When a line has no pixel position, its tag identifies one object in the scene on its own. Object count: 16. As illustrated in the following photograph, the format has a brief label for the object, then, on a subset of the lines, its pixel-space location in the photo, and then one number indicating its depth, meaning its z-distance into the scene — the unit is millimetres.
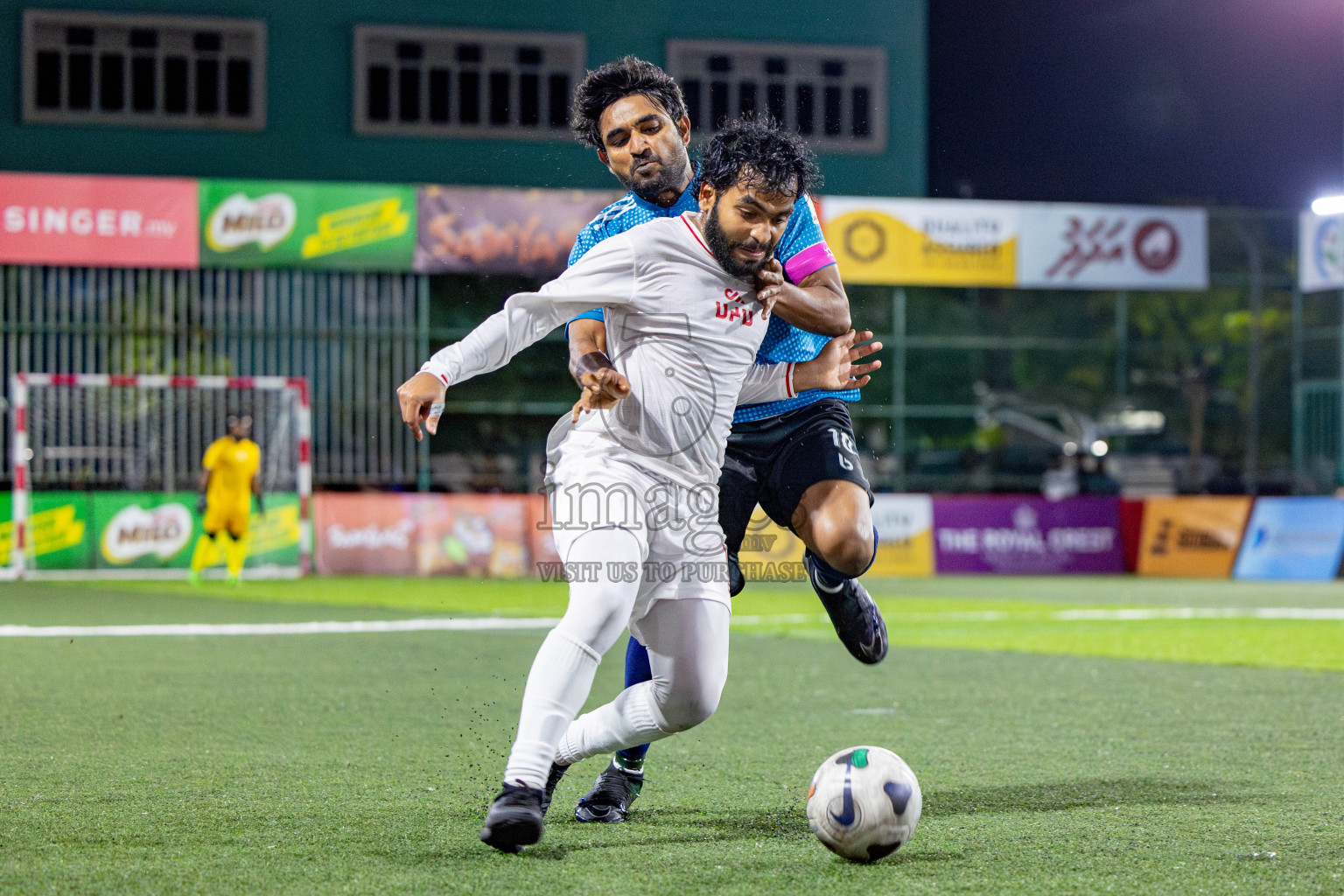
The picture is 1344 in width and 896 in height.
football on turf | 4125
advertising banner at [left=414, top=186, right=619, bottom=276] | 21438
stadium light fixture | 21828
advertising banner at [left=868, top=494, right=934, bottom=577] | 21078
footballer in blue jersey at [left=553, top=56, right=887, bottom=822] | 4797
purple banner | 21484
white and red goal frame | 18531
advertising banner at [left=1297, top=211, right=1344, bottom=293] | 22547
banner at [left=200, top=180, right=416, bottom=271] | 21609
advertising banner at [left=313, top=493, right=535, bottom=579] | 20047
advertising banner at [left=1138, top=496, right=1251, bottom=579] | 21188
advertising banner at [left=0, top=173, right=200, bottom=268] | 20891
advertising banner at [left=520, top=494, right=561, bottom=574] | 19766
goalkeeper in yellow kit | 17422
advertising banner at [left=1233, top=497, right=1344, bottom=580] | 20609
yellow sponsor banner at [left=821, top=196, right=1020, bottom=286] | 22984
